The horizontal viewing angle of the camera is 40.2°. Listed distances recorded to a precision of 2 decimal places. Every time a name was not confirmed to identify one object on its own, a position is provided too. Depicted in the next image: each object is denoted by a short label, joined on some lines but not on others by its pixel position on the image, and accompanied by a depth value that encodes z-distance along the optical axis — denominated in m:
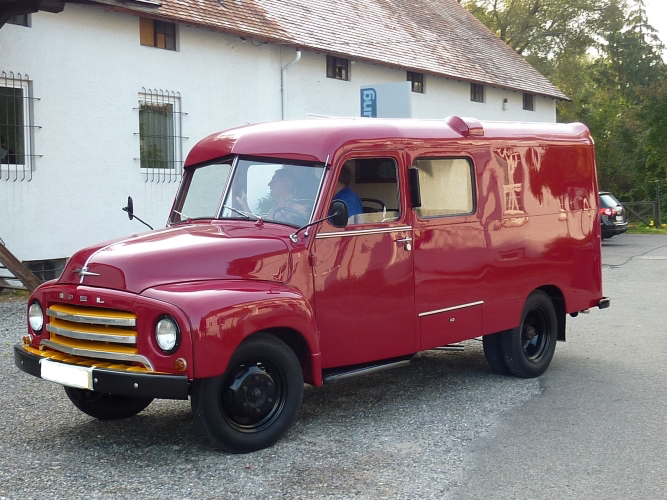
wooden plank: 13.10
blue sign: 18.48
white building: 14.71
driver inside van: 6.39
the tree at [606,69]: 37.38
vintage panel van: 5.52
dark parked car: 25.97
